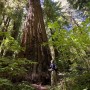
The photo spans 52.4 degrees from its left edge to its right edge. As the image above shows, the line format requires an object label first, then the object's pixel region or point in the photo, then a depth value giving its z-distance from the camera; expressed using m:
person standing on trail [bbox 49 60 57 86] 3.92
